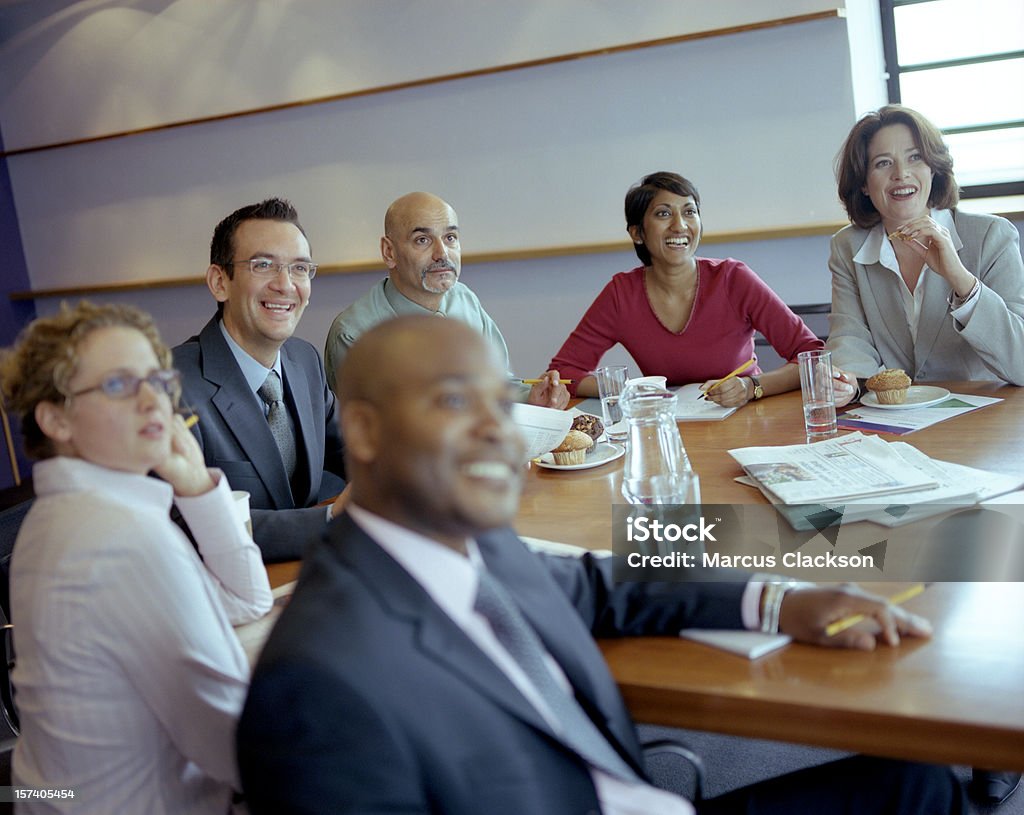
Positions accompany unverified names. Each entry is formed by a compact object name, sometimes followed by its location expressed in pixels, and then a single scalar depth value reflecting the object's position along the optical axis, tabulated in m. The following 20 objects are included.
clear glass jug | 1.59
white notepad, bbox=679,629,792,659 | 1.19
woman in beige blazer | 2.53
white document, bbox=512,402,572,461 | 2.04
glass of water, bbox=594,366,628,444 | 2.35
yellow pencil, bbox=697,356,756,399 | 2.45
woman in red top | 3.02
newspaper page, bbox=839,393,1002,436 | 2.06
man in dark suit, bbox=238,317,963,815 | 0.91
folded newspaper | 1.54
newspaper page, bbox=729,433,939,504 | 1.62
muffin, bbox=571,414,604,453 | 2.27
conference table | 1.00
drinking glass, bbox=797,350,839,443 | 2.06
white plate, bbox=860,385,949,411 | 2.21
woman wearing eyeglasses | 1.14
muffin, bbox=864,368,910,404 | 2.23
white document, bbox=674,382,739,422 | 2.38
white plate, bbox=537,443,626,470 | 2.12
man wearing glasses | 2.12
